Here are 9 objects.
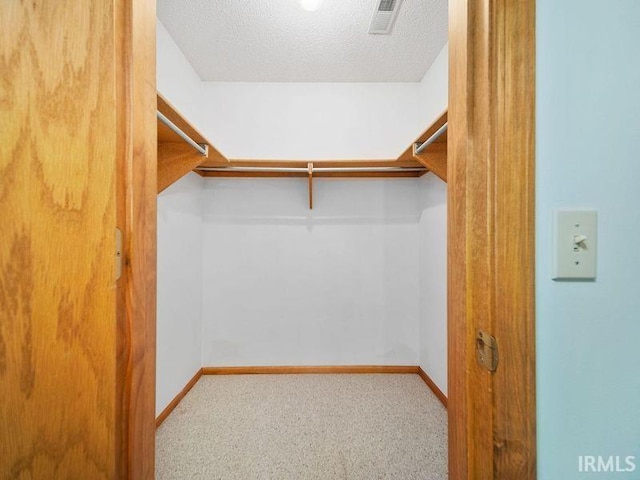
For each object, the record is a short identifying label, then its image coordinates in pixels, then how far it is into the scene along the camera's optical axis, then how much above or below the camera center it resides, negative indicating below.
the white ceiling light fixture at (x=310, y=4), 1.50 +1.29
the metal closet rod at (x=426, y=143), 1.31 +0.53
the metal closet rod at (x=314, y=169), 2.04 +0.54
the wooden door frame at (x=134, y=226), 0.46 +0.03
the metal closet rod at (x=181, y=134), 1.14 +0.51
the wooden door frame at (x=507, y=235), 0.44 +0.01
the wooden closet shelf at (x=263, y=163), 1.41 +0.56
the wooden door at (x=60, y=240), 0.43 +0.00
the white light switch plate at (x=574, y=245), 0.44 -0.01
